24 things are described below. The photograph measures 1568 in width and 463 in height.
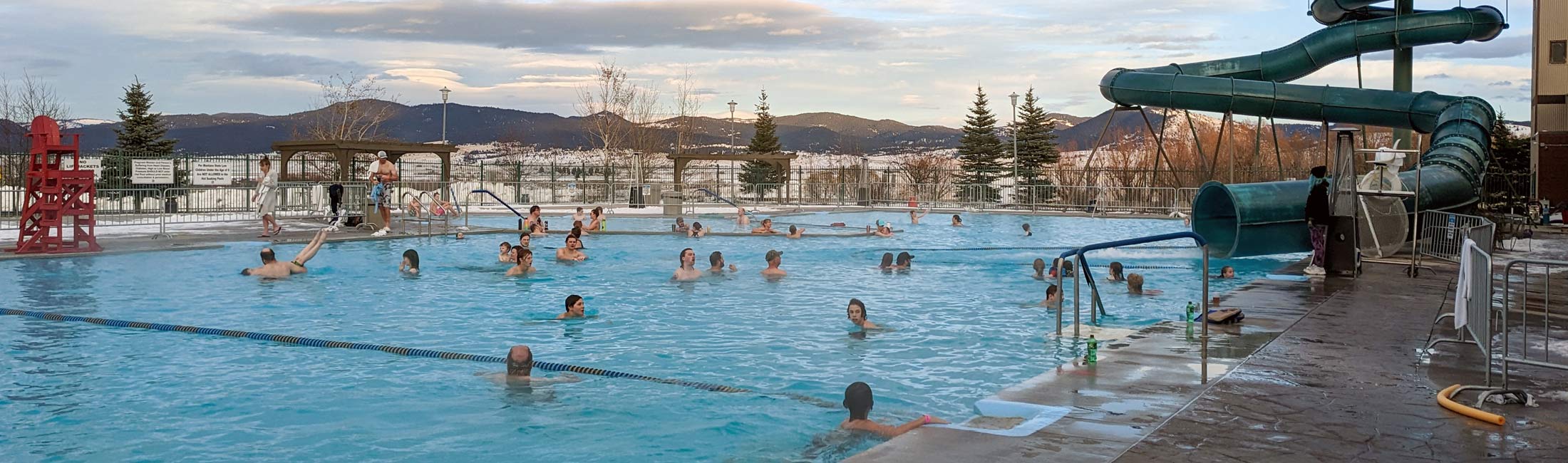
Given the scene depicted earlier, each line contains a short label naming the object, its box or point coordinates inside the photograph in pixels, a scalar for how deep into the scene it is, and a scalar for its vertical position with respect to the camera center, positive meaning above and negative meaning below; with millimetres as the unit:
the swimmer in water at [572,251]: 19578 -739
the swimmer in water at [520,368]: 8734 -1228
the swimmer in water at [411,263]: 17328 -848
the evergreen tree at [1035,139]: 55656 +3619
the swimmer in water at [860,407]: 6691 -1167
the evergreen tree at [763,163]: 49219 +2533
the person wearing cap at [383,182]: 23406 +526
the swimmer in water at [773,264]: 17422 -840
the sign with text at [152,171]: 25969 +799
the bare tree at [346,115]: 54562 +4568
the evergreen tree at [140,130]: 43219 +2966
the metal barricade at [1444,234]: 15040 -258
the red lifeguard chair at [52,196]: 17266 +149
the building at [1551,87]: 37188 +4245
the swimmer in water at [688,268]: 16578 -871
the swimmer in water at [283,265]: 16344 -852
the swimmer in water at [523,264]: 17219 -848
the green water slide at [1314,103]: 17359 +2612
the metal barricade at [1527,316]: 6539 -896
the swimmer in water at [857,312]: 11734 -1050
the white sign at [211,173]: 27188 +809
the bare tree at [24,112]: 47219 +3960
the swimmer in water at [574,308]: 12914 -1130
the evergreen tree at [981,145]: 57781 +3428
